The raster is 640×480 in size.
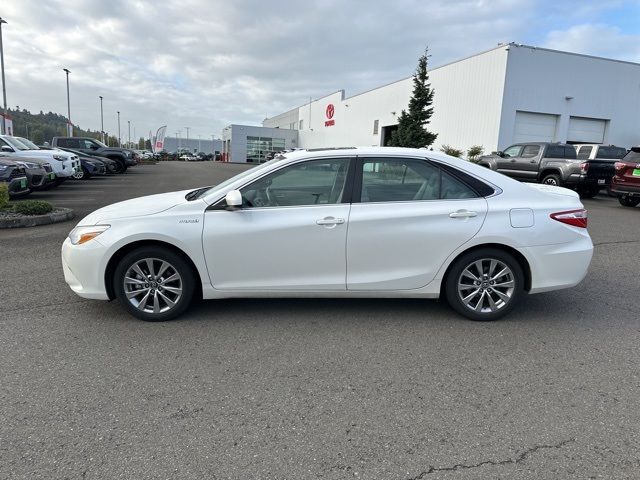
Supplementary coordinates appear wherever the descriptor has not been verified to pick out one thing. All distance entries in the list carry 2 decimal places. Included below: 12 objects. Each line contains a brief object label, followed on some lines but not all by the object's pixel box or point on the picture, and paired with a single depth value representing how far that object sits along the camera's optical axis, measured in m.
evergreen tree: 24.92
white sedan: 4.14
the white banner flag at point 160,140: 94.75
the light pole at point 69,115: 42.14
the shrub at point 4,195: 9.17
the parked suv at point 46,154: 14.94
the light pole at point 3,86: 28.87
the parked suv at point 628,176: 12.55
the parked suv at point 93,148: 24.31
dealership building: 24.33
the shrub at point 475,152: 24.59
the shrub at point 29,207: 9.20
